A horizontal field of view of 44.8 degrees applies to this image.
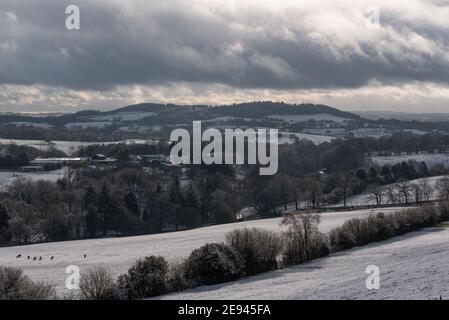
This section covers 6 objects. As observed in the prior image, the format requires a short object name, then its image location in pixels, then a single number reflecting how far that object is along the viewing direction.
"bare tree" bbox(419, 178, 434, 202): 118.19
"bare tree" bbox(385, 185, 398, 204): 120.88
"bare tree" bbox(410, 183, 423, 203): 116.68
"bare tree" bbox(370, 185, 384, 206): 122.16
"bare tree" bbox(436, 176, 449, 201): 107.80
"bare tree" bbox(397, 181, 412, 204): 119.74
